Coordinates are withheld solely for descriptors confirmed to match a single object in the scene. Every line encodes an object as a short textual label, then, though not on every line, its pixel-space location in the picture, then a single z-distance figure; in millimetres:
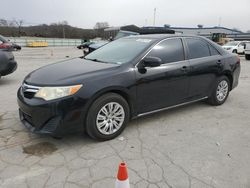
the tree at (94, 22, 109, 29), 99938
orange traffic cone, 1803
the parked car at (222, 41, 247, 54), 22000
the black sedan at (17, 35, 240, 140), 2957
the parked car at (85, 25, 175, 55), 15320
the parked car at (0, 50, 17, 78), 6630
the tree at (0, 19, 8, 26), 71481
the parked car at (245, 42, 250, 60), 17292
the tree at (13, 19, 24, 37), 68812
